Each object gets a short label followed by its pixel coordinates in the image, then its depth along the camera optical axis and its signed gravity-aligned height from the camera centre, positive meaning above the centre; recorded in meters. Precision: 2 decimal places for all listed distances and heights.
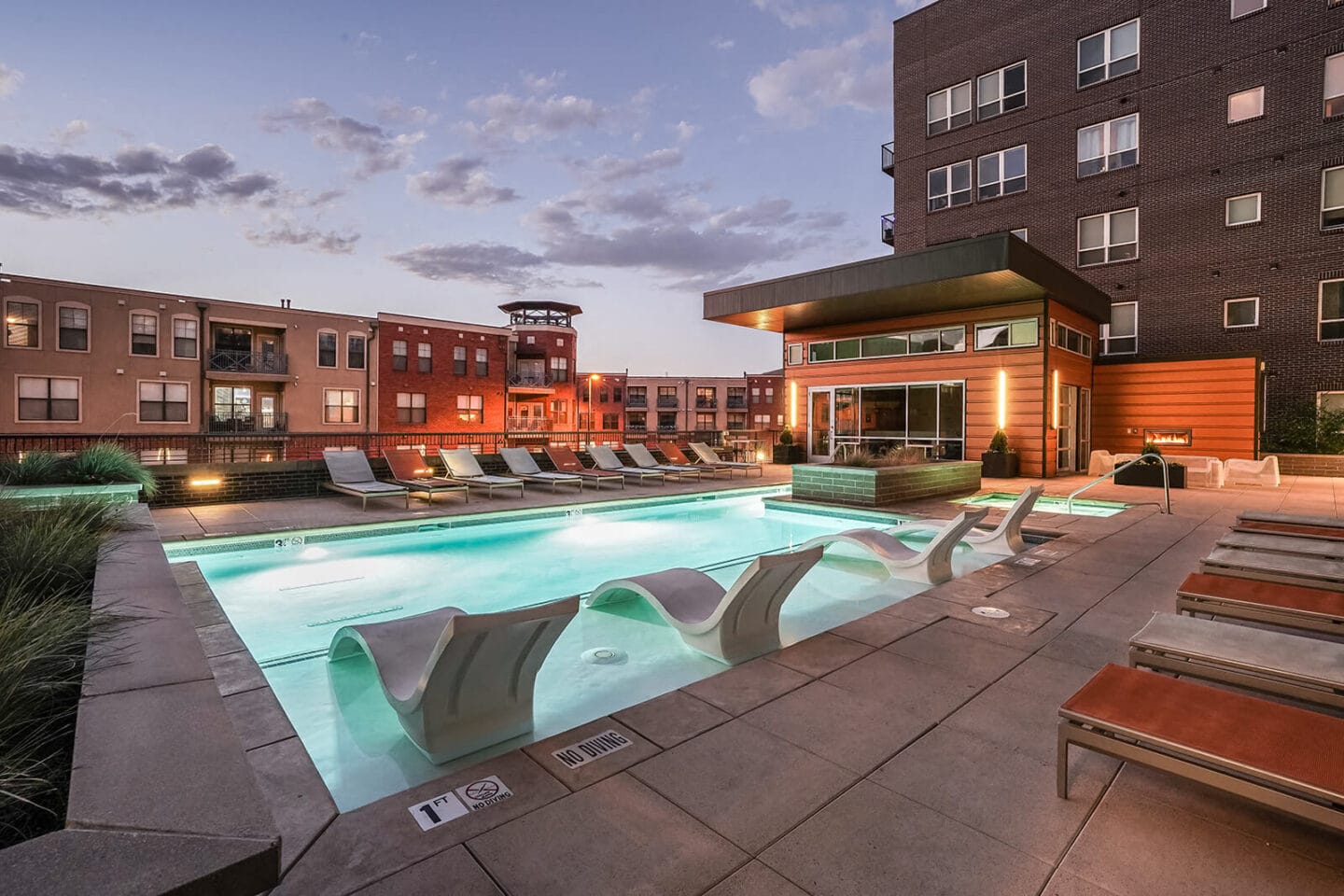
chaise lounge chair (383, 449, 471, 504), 10.54 -0.58
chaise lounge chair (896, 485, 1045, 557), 7.02 -1.06
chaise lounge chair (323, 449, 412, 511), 10.20 -0.57
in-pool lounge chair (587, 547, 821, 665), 3.70 -1.11
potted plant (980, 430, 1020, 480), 13.95 -0.43
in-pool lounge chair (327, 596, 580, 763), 2.49 -1.10
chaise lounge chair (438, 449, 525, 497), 11.31 -0.58
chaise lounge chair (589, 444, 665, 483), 14.05 -0.46
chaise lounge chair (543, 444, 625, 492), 13.12 -0.53
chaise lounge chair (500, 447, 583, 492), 12.64 -0.50
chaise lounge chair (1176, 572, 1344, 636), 3.47 -0.93
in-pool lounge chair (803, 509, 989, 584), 5.84 -1.08
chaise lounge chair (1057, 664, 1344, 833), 1.82 -0.95
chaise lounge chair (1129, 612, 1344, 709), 2.56 -0.93
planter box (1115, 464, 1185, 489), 12.58 -0.70
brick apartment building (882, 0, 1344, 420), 16.83 +8.62
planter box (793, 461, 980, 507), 10.33 -0.72
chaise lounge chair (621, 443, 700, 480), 14.29 -0.43
